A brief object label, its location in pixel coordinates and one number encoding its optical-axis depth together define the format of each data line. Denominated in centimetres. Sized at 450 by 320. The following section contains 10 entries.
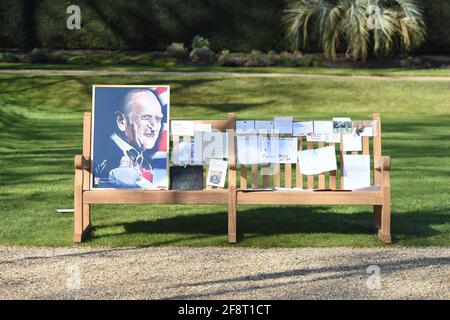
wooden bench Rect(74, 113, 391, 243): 798
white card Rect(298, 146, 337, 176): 834
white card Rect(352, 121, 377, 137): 838
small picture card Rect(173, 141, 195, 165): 837
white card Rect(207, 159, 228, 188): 833
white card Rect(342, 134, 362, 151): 845
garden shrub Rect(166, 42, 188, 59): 3159
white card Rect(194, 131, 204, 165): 835
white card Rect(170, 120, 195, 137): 836
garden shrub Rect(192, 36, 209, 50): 3195
